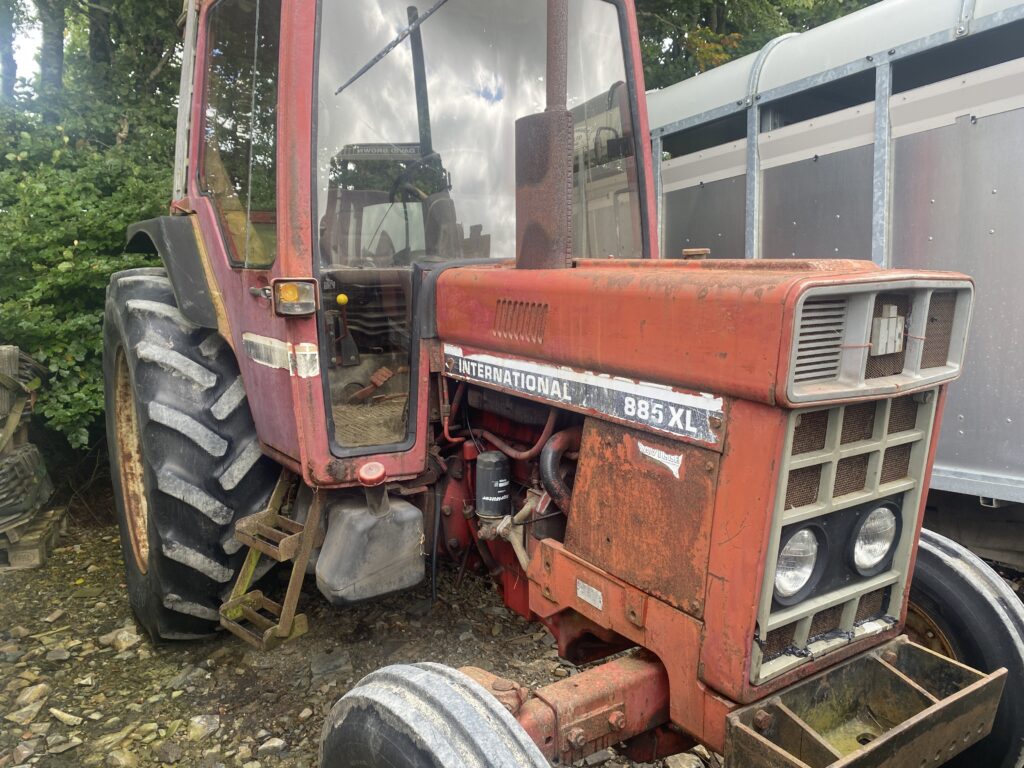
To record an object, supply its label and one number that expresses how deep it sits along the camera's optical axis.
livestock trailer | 3.08
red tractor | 1.65
